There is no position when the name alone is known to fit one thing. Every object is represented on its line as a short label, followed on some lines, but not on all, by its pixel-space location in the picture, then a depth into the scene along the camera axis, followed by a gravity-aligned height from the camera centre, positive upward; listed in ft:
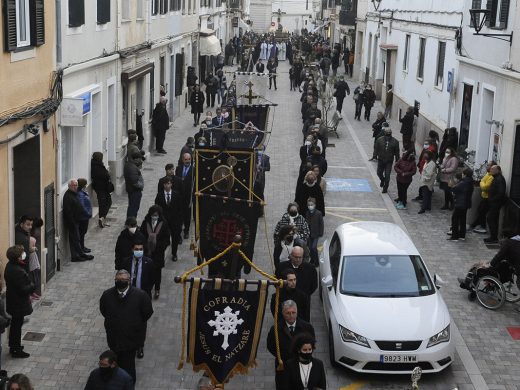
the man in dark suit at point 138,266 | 37.42 -12.14
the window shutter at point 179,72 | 105.19 -10.11
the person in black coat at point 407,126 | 87.90 -13.12
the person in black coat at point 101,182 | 55.47 -12.57
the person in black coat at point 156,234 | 42.50 -12.21
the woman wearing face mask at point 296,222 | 44.91 -12.01
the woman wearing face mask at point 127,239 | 39.81 -11.71
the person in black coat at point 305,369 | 27.73 -12.23
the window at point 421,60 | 97.18 -6.92
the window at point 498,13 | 59.06 -0.80
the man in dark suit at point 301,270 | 36.94 -11.96
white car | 34.27 -13.16
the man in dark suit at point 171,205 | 49.70 -12.47
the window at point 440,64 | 85.81 -6.53
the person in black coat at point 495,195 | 55.72 -12.67
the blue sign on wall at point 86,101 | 49.90 -6.71
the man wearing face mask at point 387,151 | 68.59 -12.35
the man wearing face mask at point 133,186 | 56.70 -13.01
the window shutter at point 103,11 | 58.80 -1.55
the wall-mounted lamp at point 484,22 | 58.29 -1.62
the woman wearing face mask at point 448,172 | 63.87 -12.88
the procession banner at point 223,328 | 30.99 -12.24
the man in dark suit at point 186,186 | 54.60 -12.48
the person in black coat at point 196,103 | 100.63 -13.20
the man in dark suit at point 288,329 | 30.94 -12.25
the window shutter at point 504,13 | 58.78 -0.74
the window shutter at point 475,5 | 67.41 -0.30
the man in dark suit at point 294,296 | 33.94 -12.26
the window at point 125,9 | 70.23 -1.56
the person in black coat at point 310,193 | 50.82 -11.93
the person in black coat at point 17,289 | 34.78 -12.42
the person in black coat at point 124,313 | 32.17 -12.23
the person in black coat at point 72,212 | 47.91 -12.62
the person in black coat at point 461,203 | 56.03 -13.30
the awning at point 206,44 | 132.46 -7.98
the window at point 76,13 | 50.90 -1.47
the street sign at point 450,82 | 77.05 -7.39
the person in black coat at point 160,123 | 83.71 -13.04
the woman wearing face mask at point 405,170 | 64.80 -13.00
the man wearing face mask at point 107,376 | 26.63 -12.19
